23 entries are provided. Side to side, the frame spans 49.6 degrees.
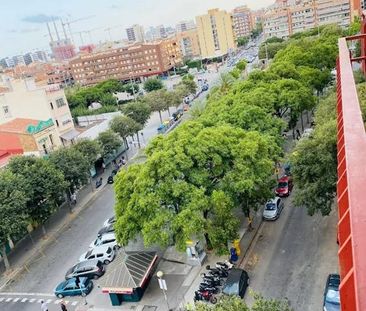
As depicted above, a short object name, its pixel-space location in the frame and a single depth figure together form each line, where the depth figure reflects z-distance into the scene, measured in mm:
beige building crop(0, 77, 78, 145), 42031
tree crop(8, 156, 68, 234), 27188
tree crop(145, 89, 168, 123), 58062
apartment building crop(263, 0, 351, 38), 103375
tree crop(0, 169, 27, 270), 23750
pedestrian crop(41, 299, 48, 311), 20391
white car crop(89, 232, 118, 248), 25116
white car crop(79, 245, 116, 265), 24109
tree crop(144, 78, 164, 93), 90500
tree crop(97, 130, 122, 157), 40247
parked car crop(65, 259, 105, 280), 22719
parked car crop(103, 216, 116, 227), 28116
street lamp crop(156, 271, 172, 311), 17630
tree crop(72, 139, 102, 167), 35281
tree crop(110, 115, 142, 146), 44375
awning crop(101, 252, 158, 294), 19250
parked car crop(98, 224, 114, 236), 26811
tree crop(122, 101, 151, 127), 51344
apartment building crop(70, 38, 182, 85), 118750
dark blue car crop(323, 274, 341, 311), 15453
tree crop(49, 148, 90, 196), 31344
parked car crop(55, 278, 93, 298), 21406
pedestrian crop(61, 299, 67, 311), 19844
